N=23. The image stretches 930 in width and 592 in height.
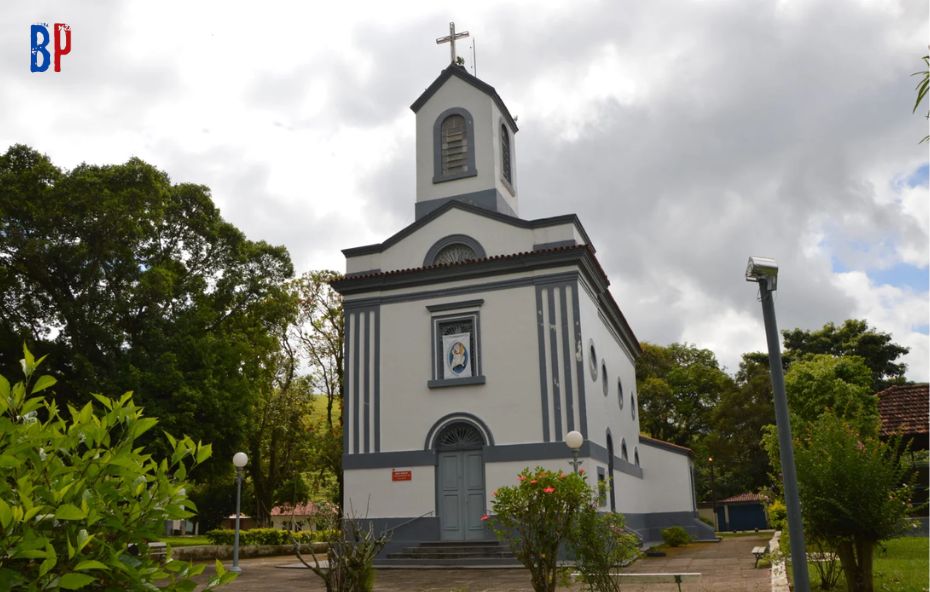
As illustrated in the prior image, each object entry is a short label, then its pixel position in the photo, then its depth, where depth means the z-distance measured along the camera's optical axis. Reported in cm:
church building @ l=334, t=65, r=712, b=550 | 1814
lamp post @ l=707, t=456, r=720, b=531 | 4186
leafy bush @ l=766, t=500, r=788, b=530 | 1034
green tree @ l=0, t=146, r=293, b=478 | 2008
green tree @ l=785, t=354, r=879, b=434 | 2242
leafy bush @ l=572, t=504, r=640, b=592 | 867
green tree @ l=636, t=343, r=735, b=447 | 4528
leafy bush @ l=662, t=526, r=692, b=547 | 2293
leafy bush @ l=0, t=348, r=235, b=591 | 234
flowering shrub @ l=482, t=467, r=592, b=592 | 892
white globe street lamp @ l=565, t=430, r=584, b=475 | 1370
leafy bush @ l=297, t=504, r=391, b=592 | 721
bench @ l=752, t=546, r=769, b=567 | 1437
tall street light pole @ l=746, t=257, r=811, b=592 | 635
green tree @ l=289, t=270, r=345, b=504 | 3136
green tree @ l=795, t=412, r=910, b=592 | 876
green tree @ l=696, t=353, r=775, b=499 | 4062
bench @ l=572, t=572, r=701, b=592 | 1162
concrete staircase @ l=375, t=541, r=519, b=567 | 1662
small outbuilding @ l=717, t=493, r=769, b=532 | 4356
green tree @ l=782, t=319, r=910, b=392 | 3919
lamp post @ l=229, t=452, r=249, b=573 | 1769
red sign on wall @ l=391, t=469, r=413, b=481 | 1873
